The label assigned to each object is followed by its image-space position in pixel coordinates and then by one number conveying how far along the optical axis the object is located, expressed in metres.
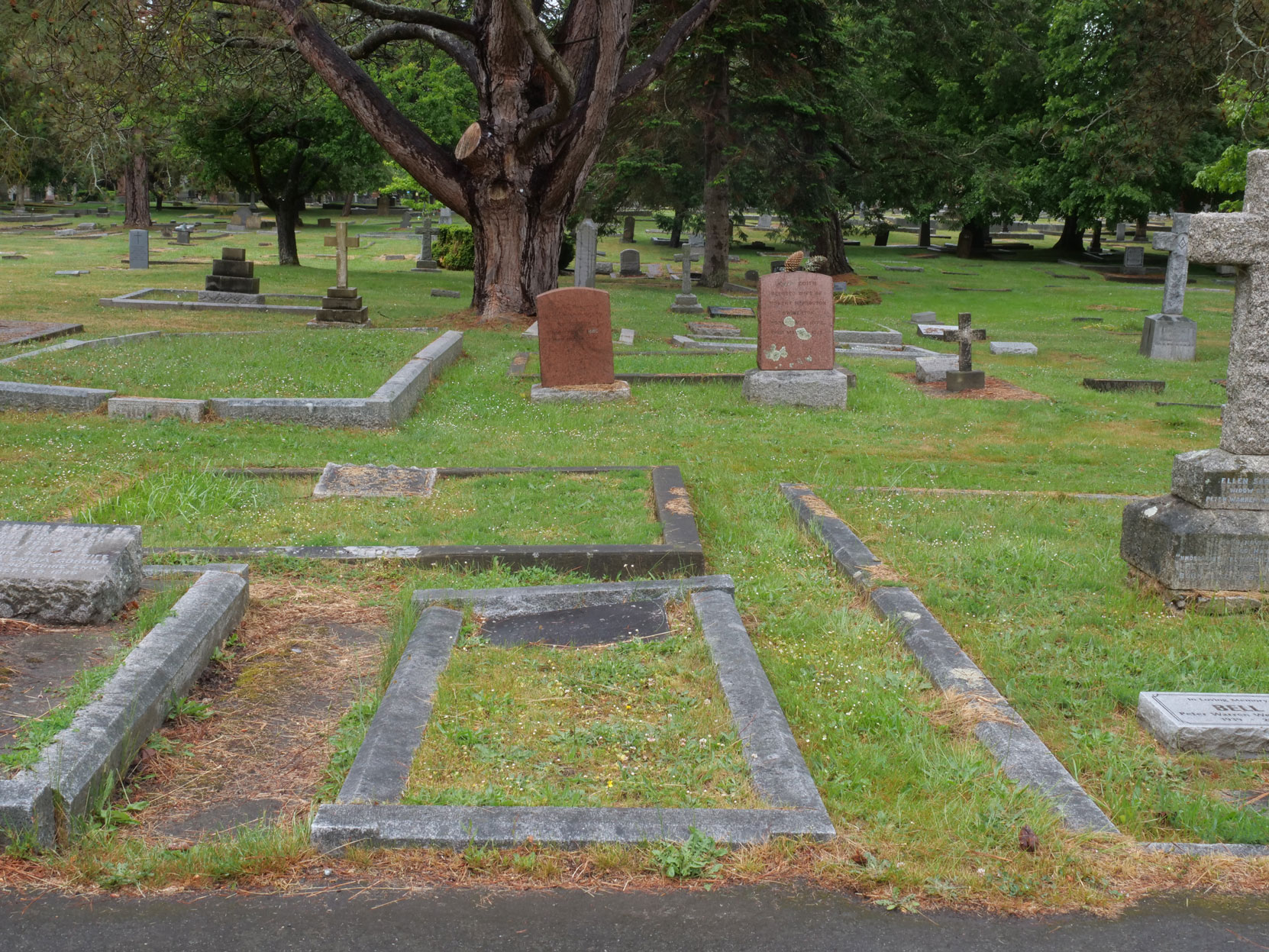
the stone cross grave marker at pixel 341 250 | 18.94
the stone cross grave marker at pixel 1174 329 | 18.08
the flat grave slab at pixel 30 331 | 15.02
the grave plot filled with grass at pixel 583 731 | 3.92
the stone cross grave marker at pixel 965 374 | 14.27
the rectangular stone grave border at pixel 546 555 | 6.49
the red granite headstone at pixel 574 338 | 12.60
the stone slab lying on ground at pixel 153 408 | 10.64
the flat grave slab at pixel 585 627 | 5.41
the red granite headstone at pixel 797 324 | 12.96
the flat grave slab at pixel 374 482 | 8.14
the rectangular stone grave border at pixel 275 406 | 10.67
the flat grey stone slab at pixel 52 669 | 3.91
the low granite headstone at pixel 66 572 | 5.07
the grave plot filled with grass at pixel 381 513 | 7.11
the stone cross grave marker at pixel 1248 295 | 5.91
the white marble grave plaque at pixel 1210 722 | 4.45
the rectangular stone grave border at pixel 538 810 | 3.57
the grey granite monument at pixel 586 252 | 21.67
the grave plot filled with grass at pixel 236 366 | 11.70
